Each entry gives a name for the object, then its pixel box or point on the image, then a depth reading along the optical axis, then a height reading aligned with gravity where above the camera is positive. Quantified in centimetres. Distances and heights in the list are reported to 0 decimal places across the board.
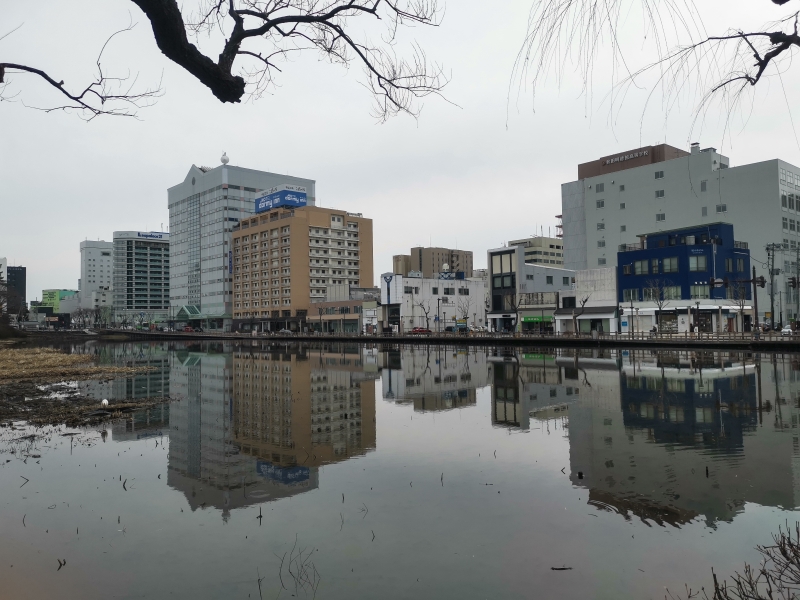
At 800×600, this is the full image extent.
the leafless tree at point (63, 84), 477 +220
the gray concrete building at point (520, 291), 9138 +490
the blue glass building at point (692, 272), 7025 +569
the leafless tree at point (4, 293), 10379 +643
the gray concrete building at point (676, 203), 8644 +1922
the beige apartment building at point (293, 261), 13325 +1564
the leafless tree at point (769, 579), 635 -326
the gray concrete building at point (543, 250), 17388 +2182
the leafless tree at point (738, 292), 6971 +292
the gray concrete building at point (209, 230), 15688 +2819
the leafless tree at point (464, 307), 11094 +251
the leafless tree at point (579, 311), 7828 +84
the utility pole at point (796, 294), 8700 +319
